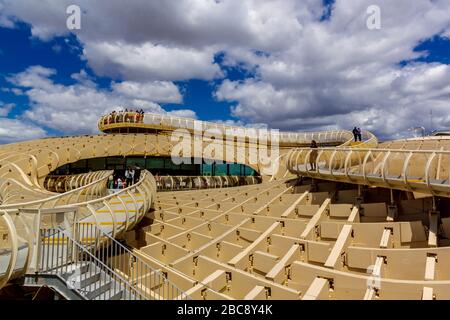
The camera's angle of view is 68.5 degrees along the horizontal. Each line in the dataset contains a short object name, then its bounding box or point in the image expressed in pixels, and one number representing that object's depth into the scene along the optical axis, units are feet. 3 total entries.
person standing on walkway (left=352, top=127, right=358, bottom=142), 90.07
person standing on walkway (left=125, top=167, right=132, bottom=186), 67.91
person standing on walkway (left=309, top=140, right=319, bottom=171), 48.91
